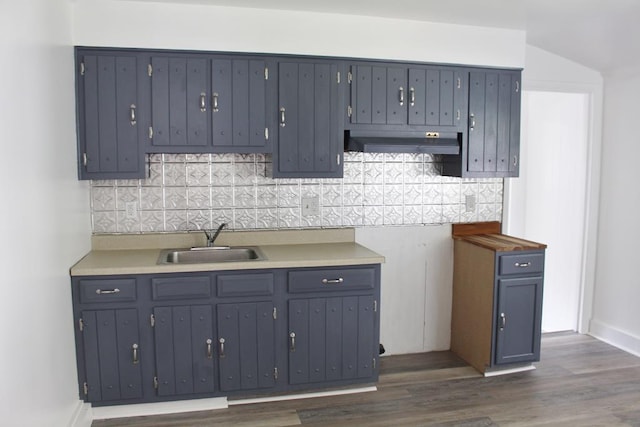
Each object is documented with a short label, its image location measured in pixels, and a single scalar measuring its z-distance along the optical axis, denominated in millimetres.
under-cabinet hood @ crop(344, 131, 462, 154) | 3278
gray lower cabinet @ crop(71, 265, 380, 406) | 2871
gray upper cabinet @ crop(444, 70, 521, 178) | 3555
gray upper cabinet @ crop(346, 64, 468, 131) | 3350
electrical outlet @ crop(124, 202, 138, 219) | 3387
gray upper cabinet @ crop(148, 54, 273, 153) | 3107
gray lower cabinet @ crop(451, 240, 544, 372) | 3424
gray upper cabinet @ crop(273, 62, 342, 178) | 3246
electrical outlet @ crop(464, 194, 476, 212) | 3936
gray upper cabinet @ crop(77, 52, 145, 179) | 3027
